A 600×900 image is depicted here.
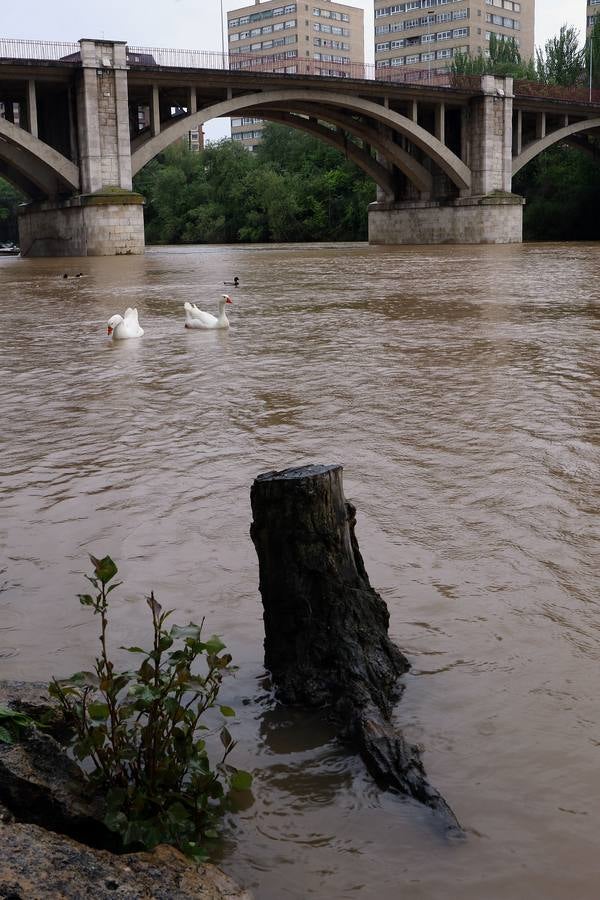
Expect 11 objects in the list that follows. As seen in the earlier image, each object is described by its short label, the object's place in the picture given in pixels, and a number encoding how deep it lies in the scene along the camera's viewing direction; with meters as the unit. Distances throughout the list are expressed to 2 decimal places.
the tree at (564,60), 64.88
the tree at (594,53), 58.94
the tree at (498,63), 68.12
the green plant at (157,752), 1.90
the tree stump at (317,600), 2.46
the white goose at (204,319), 10.45
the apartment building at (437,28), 105.97
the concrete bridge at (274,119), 35.19
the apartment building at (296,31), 121.38
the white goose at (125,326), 9.77
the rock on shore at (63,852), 1.52
